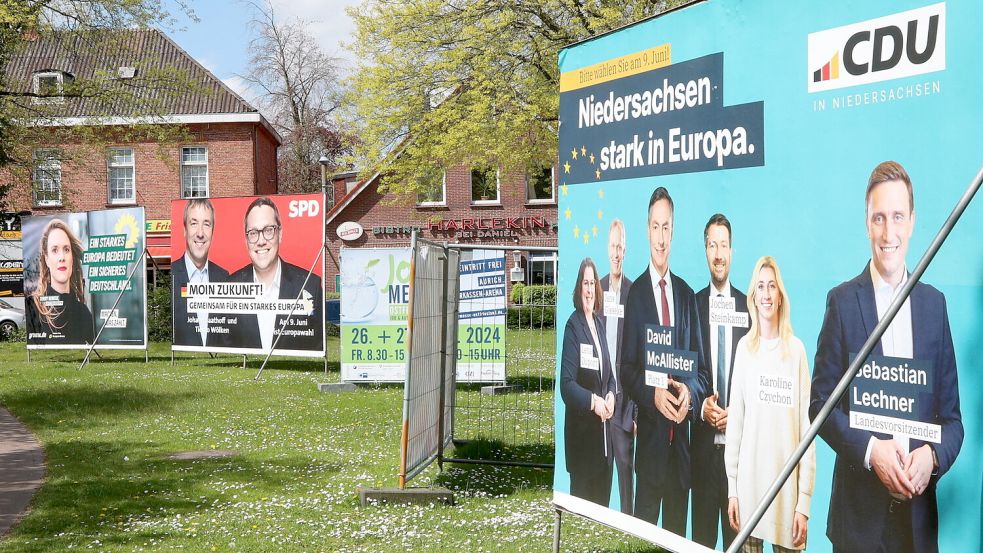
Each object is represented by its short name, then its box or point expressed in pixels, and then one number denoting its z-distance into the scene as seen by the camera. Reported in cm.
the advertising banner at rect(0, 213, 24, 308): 3772
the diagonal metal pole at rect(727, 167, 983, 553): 293
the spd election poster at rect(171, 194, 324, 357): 1819
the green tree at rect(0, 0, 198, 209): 1731
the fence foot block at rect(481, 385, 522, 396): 1340
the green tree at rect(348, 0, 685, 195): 2300
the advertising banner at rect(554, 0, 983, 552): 311
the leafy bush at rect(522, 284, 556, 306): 980
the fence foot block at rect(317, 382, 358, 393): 1564
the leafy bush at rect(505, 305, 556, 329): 1025
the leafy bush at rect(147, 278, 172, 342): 2617
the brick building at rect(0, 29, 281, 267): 4075
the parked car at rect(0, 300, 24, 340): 3039
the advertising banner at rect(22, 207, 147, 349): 2048
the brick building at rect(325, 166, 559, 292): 4166
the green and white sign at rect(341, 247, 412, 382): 1541
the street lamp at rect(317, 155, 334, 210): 5324
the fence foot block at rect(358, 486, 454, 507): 762
